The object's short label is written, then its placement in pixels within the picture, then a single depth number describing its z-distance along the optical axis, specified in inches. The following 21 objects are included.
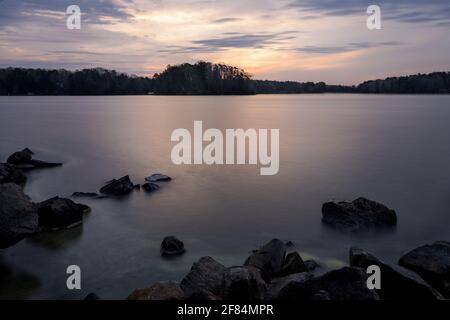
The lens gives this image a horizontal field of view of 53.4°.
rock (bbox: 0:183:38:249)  499.8
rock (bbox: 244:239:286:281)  462.9
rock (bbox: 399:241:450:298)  438.3
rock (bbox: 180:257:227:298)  406.3
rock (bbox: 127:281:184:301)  358.9
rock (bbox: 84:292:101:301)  403.8
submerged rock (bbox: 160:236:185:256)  539.8
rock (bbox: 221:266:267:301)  383.9
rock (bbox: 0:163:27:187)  897.2
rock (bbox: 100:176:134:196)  823.1
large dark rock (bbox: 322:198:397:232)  626.2
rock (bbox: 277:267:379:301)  373.1
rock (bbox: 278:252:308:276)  462.3
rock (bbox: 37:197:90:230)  606.2
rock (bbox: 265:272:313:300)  385.8
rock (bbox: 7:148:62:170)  1096.2
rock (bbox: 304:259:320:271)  490.9
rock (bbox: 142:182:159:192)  866.0
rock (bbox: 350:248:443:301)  401.7
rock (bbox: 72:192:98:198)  810.3
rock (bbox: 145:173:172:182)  970.7
